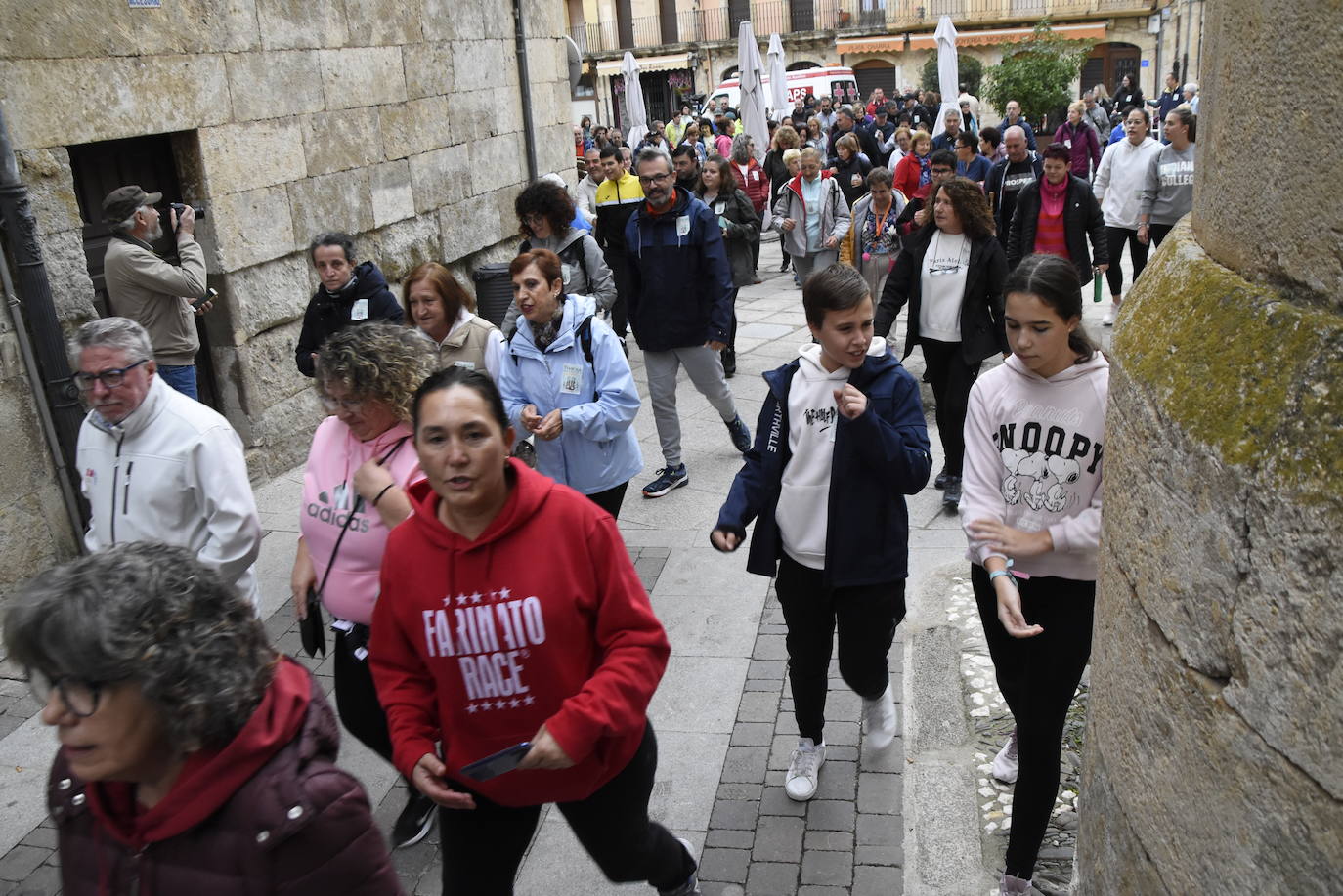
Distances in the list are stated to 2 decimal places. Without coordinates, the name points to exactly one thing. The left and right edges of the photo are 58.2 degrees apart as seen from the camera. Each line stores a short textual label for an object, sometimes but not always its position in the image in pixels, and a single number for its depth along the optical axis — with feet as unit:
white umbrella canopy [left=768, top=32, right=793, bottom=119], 73.31
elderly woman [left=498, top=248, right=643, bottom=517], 16.19
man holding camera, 20.59
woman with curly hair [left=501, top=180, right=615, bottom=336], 22.35
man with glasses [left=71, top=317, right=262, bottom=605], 11.83
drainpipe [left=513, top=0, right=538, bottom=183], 36.96
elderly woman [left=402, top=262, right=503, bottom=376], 16.80
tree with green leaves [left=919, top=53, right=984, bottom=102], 110.15
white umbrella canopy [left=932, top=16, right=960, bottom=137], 61.72
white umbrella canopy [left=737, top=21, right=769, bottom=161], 62.90
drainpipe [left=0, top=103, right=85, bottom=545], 19.08
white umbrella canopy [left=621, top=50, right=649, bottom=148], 70.18
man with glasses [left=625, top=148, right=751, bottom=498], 23.04
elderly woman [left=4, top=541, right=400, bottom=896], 6.21
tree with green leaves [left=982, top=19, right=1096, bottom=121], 66.95
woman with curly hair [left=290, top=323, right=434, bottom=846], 11.37
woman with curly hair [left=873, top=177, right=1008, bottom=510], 20.45
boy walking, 11.75
